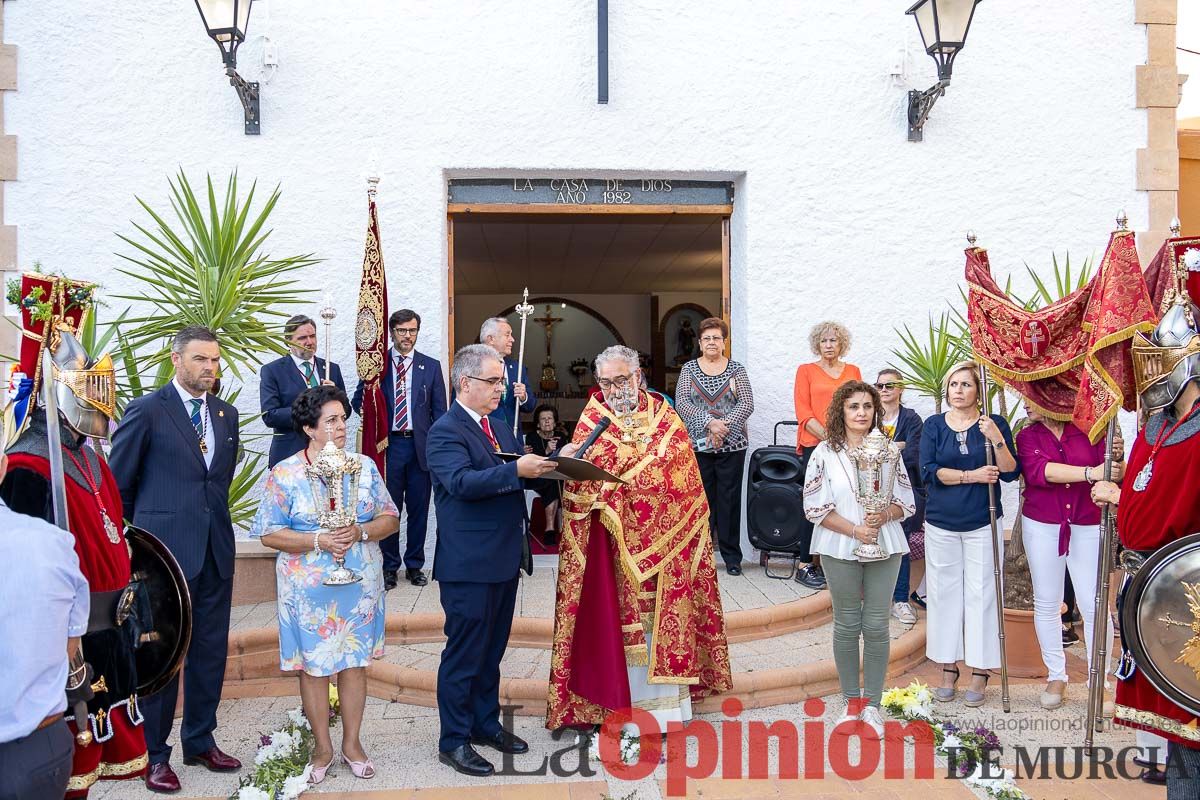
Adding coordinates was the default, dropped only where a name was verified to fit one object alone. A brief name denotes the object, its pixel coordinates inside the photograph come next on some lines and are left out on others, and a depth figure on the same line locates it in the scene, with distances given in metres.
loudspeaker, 6.75
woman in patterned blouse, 6.76
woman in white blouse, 4.55
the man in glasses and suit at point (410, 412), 6.35
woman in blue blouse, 5.10
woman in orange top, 6.66
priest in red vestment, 4.44
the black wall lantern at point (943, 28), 6.47
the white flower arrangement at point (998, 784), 3.94
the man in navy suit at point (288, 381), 5.88
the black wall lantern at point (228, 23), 6.13
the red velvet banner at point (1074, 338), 4.33
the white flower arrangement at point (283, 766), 3.92
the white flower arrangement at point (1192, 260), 3.74
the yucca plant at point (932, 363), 6.04
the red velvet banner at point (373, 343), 6.12
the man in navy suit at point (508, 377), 6.21
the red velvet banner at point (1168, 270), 3.88
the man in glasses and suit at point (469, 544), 4.11
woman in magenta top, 4.92
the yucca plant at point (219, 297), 5.13
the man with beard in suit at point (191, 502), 4.07
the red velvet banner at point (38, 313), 3.08
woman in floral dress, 3.93
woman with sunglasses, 6.36
